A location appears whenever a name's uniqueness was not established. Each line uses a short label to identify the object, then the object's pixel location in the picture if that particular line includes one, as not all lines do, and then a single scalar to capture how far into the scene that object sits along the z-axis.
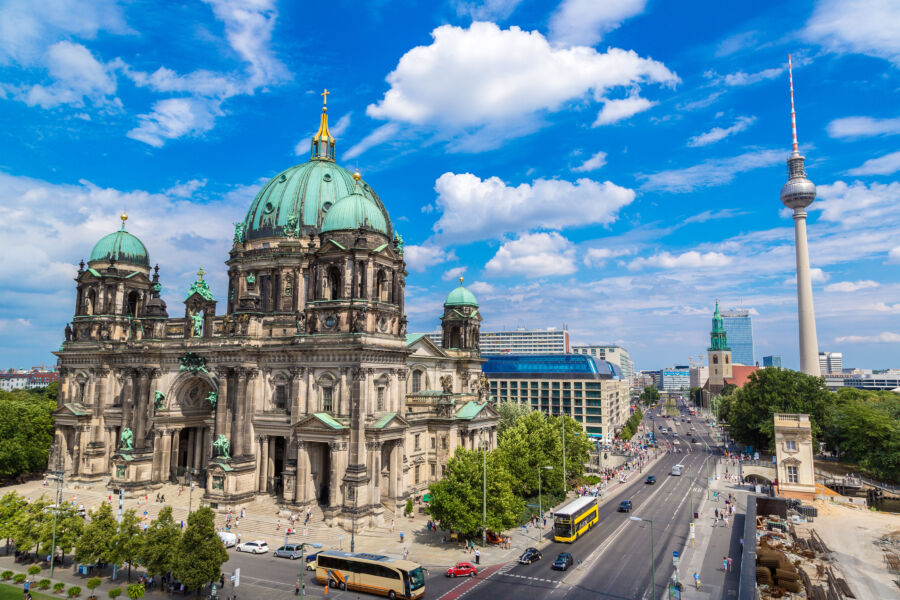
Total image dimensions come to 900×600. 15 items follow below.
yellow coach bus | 40.50
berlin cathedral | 60.75
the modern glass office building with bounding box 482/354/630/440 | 148.75
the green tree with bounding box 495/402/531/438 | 102.34
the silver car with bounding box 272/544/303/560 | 50.19
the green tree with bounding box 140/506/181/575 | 40.16
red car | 45.84
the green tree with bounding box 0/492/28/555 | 46.53
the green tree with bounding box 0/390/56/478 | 75.25
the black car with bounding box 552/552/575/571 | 47.59
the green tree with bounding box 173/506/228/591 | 38.19
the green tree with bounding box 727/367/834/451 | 105.00
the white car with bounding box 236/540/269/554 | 51.38
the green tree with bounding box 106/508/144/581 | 42.38
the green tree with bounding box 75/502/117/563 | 42.75
